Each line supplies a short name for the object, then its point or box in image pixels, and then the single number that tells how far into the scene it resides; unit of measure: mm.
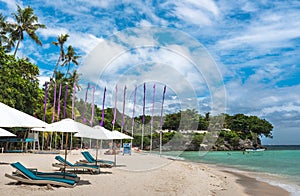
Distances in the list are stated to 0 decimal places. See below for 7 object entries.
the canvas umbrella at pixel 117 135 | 10467
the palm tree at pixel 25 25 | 23780
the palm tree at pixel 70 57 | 32416
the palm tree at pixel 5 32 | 22772
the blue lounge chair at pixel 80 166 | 8312
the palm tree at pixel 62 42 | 31004
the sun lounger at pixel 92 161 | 9790
